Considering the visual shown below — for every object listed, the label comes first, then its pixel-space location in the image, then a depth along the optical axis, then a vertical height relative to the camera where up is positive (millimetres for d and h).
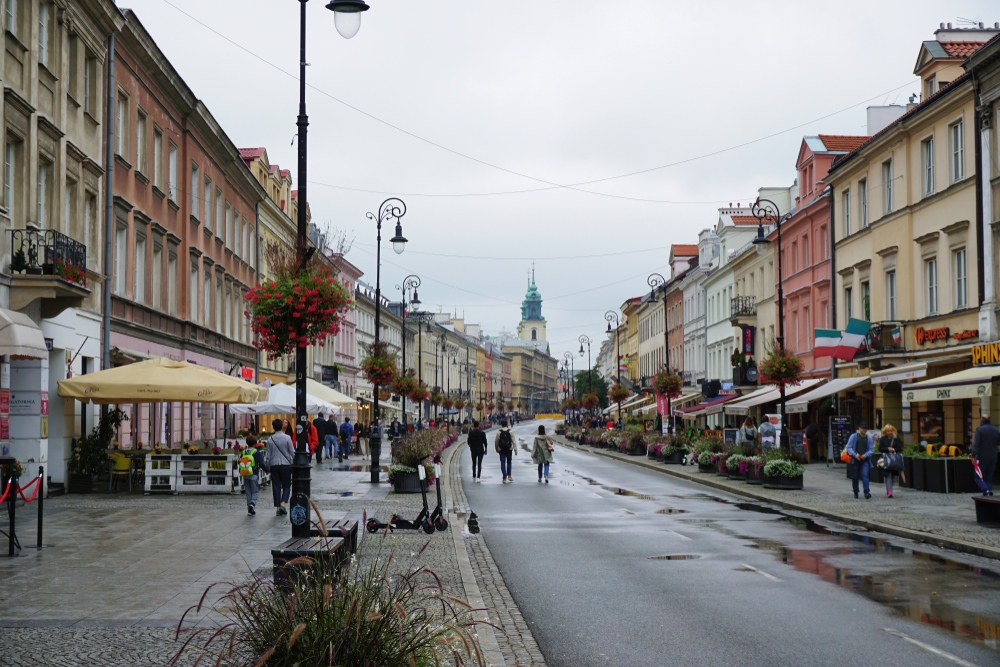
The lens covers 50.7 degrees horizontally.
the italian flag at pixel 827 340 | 34375 +1771
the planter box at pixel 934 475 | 23312 -1819
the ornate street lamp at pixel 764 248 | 32812 +4566
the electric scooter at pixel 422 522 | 15562 -1883
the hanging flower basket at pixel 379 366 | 40156 +1118
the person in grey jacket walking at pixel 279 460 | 18828 -1157
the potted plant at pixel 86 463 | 22359 -1412
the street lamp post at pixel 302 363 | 11877 +425
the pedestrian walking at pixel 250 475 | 18195 -1370
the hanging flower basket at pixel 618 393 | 69375 +105
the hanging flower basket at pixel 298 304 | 15141 +1360
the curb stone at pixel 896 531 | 13883 -2122
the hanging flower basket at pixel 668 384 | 53812 +533
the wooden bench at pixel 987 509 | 16672 -1847
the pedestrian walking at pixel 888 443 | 23070 -1103
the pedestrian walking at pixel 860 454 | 22406 -1277
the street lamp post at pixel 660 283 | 50797 +5799
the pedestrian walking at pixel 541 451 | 29625 -1584
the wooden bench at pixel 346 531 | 10539 -1477
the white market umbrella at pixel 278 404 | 28750 -231
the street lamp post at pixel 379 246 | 27906 +4587
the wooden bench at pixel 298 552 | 7652 -1371
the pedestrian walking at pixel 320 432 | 39281 -1399
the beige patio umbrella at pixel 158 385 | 21031 +222
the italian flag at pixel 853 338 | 34031 +1806
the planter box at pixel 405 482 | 23938 -1971
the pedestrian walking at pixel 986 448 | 20500 -1061
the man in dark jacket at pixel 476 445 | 32062 -1526
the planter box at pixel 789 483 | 24969 -2107
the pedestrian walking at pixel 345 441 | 41038 -1831
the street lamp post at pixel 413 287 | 48688 +5340
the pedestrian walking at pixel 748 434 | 35156 -1348
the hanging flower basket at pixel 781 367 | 34438 +882
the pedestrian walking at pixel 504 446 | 30078 -1467
